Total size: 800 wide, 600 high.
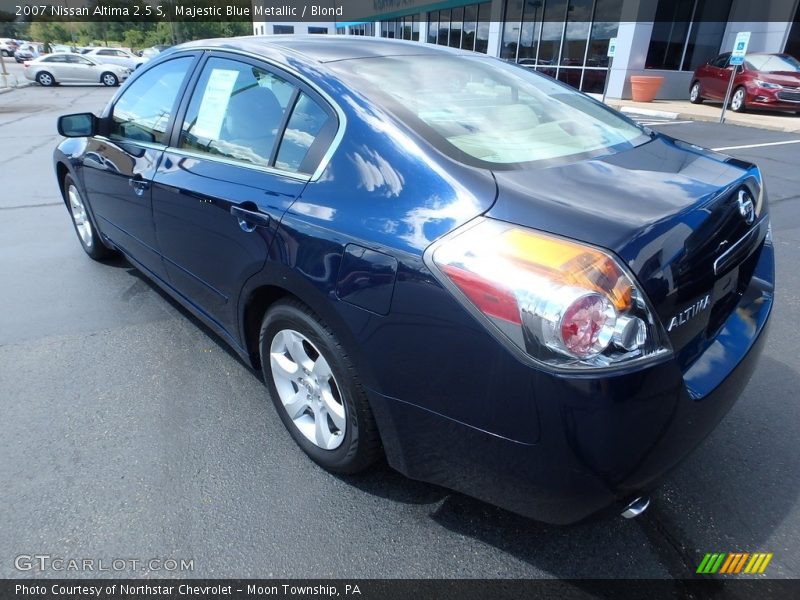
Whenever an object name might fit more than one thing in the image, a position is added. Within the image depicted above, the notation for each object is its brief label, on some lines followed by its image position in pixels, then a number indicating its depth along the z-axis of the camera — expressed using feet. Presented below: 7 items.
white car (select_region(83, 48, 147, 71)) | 93.10
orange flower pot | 52.29
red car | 42.70
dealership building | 52.65
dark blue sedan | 4.66
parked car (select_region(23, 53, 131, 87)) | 81.51
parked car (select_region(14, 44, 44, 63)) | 146.82
